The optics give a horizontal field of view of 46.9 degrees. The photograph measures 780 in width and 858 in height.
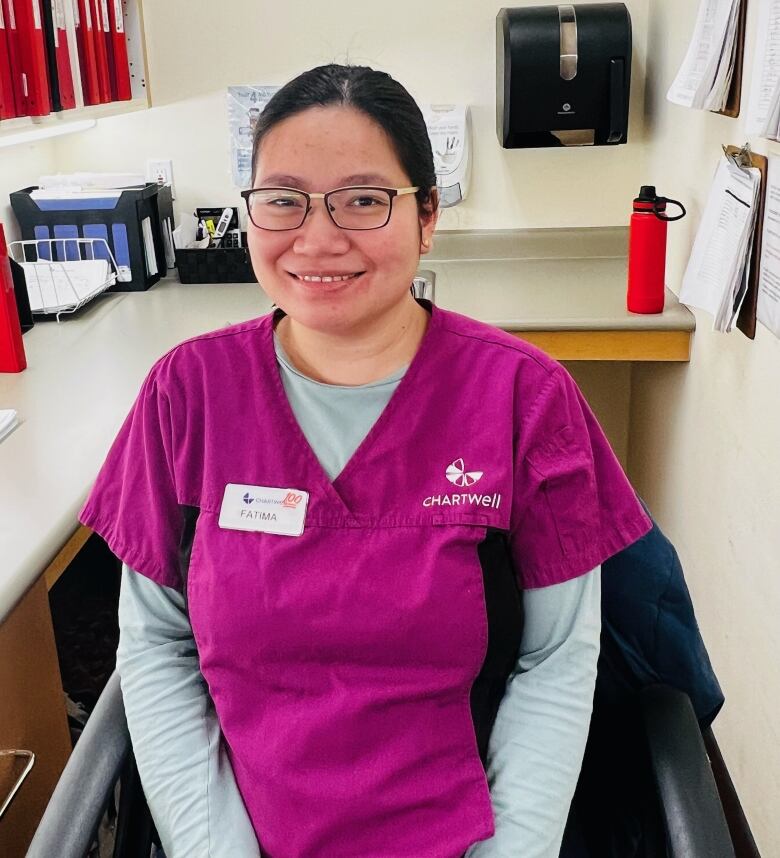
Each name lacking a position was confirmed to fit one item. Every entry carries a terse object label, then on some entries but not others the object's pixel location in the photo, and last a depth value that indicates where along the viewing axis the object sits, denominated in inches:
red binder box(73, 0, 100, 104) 83.0
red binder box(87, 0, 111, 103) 86.3
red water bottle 77.2
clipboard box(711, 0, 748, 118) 60.7
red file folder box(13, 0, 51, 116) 72.4
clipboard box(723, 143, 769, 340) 58.3
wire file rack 86.4
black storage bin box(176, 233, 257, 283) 97.2
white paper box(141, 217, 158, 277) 96.1
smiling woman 36.7
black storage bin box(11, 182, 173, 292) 91.5
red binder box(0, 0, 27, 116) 70.9
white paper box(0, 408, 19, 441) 57.9
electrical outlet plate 101.9
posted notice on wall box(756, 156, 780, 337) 54.9
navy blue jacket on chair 38.2
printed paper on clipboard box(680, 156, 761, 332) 59.6
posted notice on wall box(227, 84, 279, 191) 98.4
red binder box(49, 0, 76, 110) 76.7
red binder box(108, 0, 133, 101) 90.9
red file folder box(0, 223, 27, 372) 67.3
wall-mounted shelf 85.9
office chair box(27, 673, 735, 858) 32.7
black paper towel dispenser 86.6
